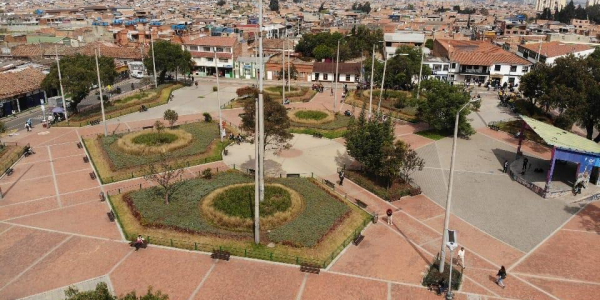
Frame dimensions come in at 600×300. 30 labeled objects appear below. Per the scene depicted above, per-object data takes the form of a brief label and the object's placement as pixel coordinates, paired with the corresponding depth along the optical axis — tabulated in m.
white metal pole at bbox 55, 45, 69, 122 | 49.26
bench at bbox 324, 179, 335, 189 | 34.36
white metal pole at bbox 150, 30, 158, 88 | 68.06
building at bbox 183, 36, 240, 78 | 82.19
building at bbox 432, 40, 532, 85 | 74.12
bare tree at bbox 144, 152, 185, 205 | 30.47
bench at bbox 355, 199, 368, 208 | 31.25
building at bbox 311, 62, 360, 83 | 77.81
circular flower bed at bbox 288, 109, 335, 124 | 50.99
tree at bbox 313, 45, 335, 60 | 89.75
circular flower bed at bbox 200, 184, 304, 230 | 27.55
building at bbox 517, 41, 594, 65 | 76.25
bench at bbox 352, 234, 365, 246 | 26.36
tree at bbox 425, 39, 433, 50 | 103.34
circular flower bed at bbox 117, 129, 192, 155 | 40.22
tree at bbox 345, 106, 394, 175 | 33.41
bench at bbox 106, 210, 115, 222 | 28.80
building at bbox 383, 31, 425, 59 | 98.25
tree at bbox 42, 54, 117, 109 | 50.12
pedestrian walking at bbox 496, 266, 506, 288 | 22.28
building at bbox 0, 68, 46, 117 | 55.19
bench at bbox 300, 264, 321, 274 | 23.44
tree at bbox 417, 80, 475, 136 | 45.47
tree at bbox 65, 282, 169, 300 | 13.95
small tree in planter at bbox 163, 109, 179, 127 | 46.03
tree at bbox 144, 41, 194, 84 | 69.44
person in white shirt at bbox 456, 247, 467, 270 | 23.73
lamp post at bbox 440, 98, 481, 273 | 21.36
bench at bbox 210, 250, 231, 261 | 24.48
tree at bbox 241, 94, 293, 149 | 33.94
